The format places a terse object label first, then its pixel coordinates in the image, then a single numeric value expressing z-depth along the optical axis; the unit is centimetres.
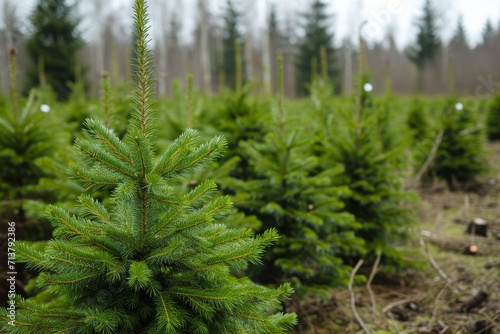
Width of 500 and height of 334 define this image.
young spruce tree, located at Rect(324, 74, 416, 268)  386
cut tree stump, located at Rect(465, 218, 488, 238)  499
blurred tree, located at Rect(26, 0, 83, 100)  1414
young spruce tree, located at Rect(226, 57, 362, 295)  311
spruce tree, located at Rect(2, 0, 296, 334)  151
